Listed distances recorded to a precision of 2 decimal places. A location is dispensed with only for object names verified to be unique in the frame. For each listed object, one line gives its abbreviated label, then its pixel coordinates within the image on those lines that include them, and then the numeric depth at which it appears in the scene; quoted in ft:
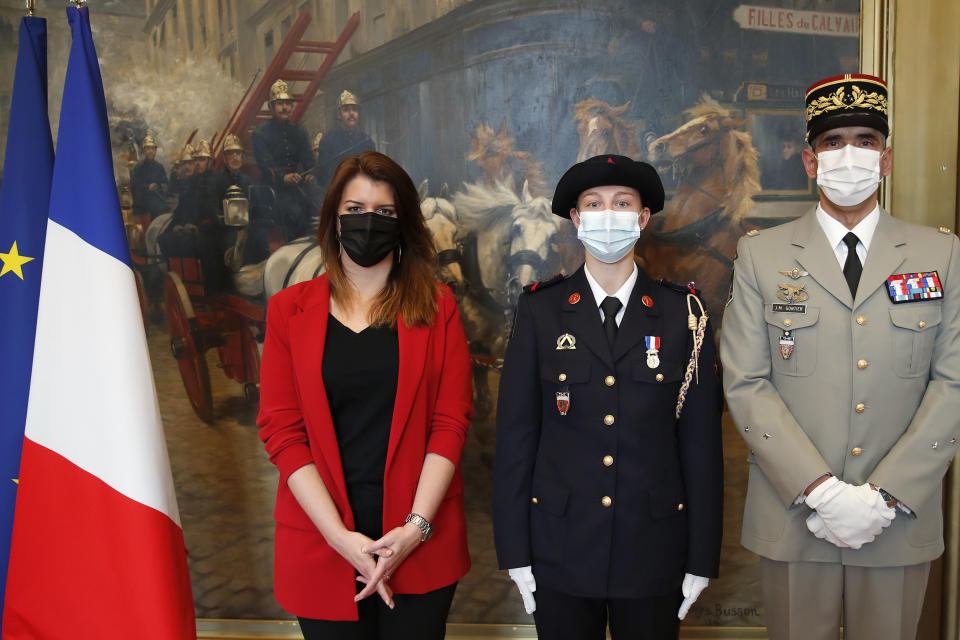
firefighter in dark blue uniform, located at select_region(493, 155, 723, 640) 6.37
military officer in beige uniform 6.44
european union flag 8.03
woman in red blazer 6.60
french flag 7.50
